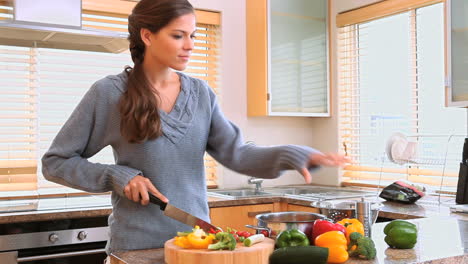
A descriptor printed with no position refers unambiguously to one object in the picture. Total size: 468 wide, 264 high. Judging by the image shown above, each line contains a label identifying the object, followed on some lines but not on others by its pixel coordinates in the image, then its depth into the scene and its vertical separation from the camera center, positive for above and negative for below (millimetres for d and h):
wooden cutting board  1296 -290
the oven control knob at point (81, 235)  2637 -481
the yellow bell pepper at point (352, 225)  1508 -262
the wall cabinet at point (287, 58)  3762 +496
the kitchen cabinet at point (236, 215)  3092 -469
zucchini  1340 -299
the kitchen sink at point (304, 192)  3307 -400
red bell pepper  1451 -254
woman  1530 -28
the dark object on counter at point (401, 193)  2943 -340
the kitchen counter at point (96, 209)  2531 -381
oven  2494 -498
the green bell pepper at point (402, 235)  1564 -298
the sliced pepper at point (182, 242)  1356 -268
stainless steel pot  1492 -248
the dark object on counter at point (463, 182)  2818 -272
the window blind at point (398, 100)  3266 +188
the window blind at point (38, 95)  3201 +222
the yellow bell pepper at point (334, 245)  1393 -287
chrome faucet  3717 -342
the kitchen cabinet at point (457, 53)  2863 +384
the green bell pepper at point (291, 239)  1402 -274
